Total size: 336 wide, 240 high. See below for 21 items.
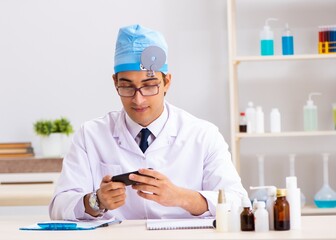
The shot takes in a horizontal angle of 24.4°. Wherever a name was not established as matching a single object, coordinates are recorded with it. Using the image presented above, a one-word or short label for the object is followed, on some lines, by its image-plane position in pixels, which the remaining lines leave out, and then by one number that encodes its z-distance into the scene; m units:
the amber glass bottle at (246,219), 2.15
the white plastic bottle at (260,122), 4.47
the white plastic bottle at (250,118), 4.48
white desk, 2.04
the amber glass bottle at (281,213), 2.15
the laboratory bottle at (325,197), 4.43
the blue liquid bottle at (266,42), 4.48
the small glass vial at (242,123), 4.48
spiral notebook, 2.25
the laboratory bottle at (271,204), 2.17
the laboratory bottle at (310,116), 4.53
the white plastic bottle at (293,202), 2.17
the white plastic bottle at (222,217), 2.17
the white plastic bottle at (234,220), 2.16
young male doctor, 2.61
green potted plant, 4.58
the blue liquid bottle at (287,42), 4.48
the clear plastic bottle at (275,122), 4.50
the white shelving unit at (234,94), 4.38
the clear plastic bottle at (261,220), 2.13
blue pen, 2.29
